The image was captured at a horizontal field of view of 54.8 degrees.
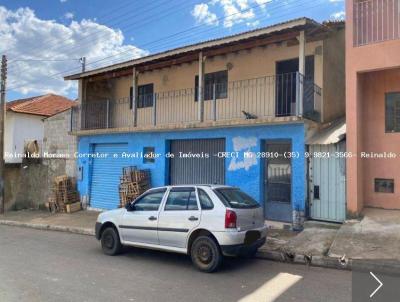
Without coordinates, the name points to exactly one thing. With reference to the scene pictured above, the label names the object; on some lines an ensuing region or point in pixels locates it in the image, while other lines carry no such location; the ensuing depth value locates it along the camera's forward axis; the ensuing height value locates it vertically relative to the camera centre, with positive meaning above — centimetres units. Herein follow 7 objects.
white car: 670 -111
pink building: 927 +165
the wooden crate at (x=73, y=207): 1535 -174
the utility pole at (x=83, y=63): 2805 +741
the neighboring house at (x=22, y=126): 2295 +230
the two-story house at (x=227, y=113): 1048 +180
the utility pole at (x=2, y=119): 1672 +189
